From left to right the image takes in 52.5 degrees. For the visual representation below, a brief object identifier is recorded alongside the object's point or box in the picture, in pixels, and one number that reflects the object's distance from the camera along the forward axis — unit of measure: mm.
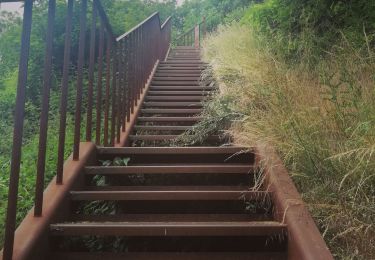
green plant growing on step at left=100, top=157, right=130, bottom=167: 3030
